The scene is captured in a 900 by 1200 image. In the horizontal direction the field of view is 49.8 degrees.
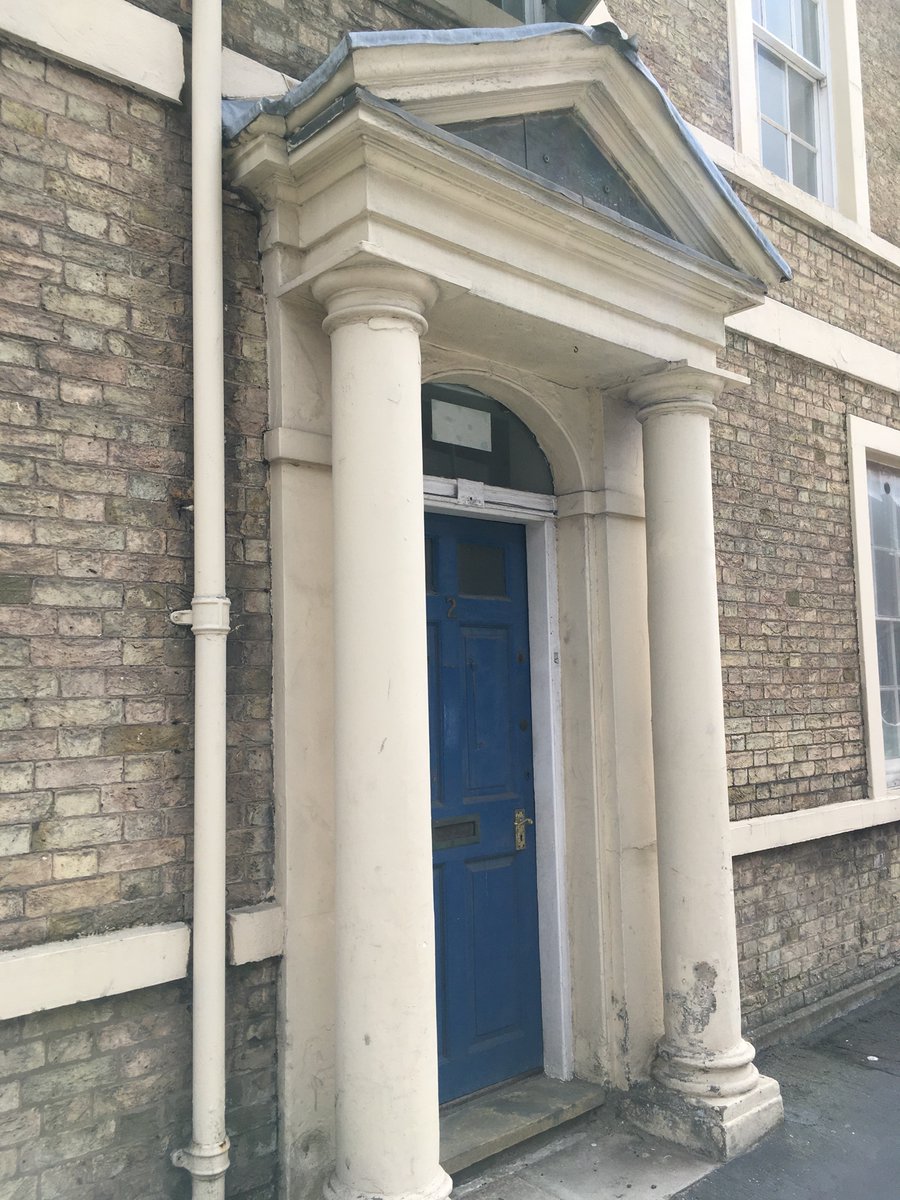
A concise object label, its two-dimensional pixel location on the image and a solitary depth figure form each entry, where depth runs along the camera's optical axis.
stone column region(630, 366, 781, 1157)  3.79
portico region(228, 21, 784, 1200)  2.81
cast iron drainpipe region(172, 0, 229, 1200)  2.68
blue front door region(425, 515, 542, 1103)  3.81
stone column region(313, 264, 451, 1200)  2.73
